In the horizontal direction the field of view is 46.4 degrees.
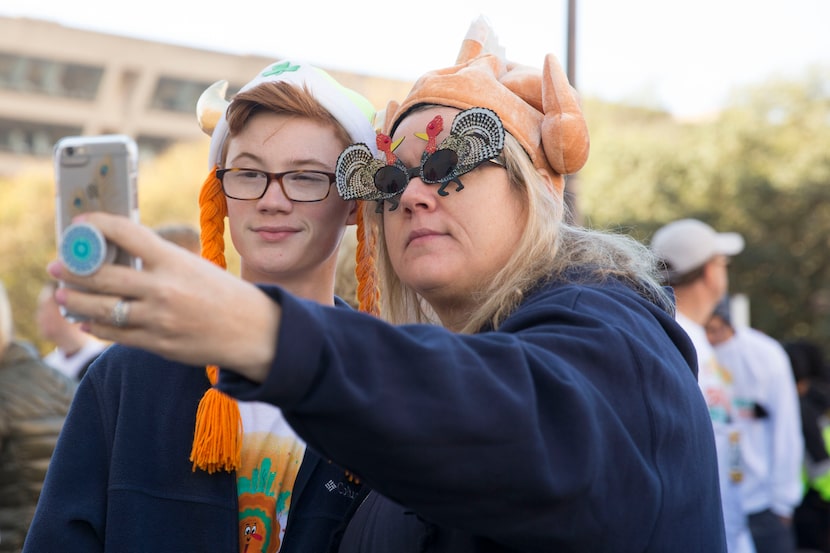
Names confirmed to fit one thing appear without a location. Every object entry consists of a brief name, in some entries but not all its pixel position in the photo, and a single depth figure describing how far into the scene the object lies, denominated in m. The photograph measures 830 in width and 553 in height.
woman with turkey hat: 1.31
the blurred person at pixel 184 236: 4.59
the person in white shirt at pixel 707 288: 5.33
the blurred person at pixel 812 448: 7.54
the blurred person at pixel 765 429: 5.77
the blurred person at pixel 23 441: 4.07
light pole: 7.65
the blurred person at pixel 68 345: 6.71
